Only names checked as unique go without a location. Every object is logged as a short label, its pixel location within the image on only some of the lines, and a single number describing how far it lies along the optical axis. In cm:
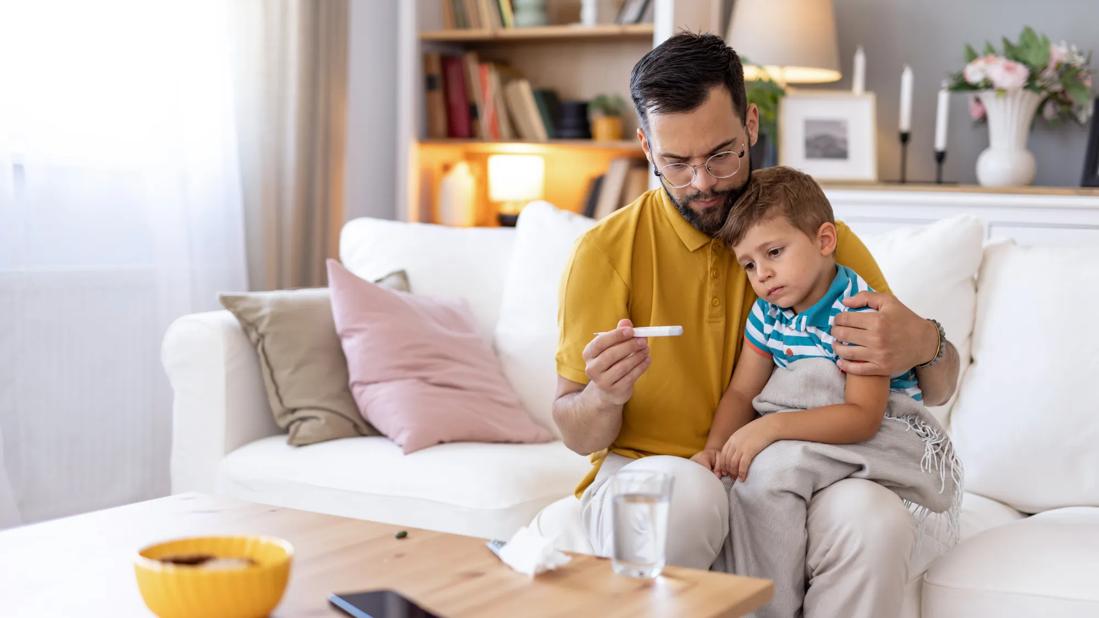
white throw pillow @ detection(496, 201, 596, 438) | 250
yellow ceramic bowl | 101
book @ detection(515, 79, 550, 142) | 401
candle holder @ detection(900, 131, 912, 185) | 356
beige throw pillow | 232
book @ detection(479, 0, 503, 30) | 400
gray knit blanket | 154
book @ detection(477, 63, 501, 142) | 401
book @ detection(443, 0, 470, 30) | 408
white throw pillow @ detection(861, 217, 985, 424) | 214
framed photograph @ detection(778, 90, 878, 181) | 357
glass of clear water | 114
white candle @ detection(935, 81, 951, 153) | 338
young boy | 151
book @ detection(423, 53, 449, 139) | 405
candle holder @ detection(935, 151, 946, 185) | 348
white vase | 337
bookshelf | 395
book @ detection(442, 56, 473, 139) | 404
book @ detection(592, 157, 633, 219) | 386
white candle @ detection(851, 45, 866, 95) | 360
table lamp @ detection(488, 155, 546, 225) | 397
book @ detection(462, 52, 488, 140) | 403
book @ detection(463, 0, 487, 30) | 402
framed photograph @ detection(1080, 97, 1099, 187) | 330
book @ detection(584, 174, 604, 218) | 392
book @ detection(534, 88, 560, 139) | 404
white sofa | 199
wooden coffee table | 113
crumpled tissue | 122
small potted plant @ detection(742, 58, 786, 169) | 353
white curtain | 265
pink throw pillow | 229
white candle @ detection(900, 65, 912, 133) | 348
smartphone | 109
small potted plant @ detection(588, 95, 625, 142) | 394
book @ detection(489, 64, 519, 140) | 402
